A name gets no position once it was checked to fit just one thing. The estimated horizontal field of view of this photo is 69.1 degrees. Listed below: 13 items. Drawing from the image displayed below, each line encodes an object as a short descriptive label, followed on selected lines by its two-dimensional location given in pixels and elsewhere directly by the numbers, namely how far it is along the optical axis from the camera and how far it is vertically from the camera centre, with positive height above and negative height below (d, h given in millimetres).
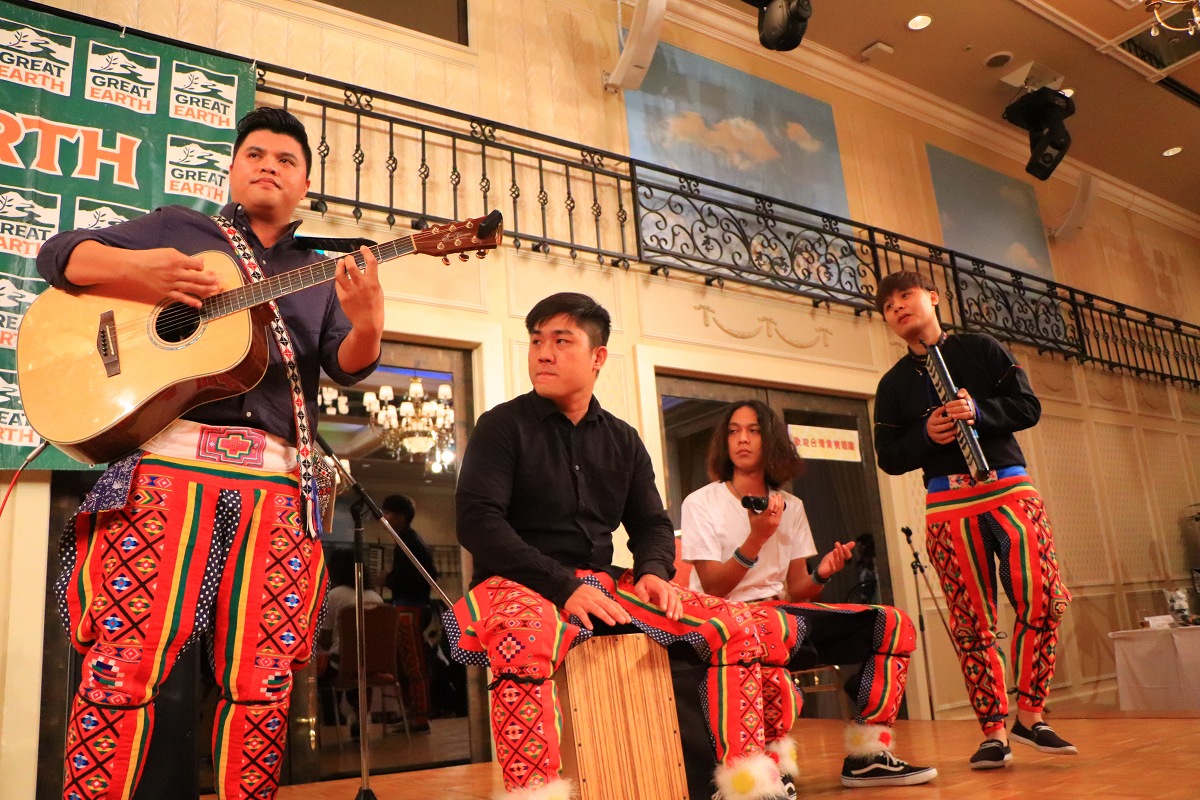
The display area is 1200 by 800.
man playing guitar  1380 +172
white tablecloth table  4906 -622
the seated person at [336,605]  3533 +76
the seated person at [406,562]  3785 +240
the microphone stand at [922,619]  5109 -244
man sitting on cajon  1600 +59
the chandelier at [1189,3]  4328 +2695
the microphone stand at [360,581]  2371 +114
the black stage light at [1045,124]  6922 +3457
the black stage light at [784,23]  5043 +3226
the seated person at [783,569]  2260 +60
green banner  3172 +1941
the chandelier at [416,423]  4023 +893
